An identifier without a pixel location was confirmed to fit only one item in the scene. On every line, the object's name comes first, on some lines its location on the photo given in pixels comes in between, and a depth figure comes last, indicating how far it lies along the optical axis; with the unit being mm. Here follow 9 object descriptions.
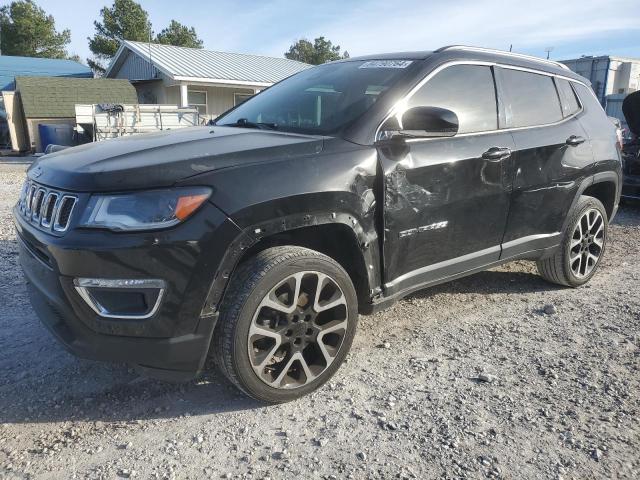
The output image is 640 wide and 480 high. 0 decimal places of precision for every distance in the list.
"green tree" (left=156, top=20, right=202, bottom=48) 42750
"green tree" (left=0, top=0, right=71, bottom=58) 39000
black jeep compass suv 2297
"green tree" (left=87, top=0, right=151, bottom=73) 37562
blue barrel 18953
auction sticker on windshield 3340
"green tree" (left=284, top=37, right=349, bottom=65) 70375
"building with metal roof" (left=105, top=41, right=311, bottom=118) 21734
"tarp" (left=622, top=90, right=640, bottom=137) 7949
